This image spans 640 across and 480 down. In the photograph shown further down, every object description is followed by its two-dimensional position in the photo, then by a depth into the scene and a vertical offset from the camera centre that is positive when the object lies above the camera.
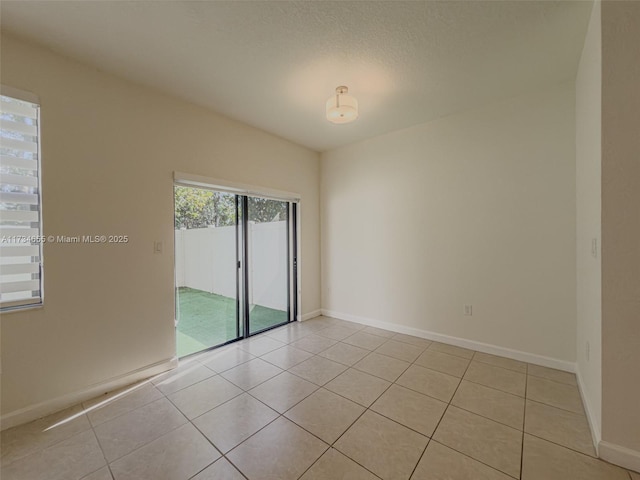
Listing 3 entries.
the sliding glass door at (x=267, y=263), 3.52 -0.34
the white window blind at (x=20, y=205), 1.82 +0.25
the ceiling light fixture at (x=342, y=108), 2.25 +1.13
